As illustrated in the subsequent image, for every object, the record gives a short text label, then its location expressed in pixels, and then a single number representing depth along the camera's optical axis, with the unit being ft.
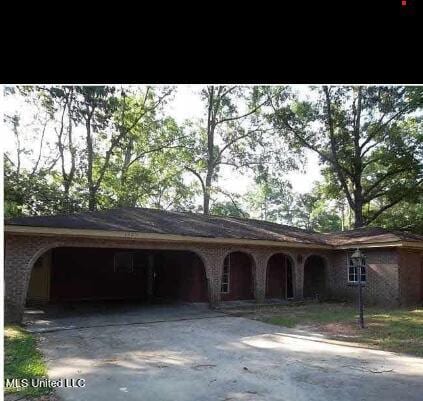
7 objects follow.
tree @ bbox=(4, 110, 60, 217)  64.90
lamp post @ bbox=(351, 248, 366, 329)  36.94
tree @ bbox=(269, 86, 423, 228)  87.40
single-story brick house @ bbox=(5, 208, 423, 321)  44.60
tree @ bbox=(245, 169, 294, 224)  112.88
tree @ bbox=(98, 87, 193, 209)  97.14
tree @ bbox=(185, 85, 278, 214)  107.86
